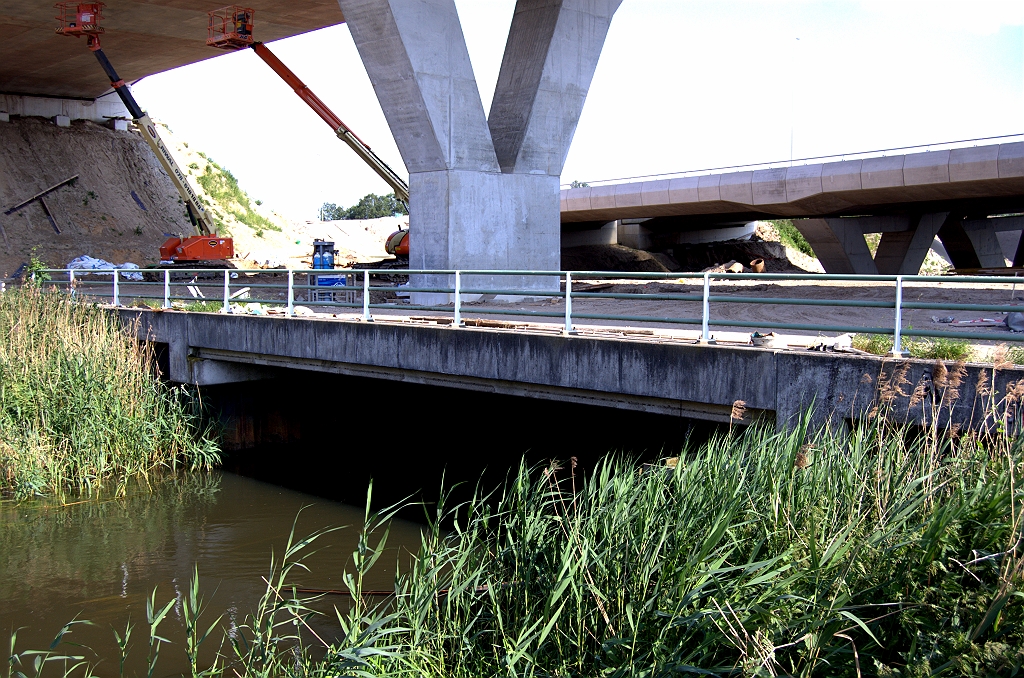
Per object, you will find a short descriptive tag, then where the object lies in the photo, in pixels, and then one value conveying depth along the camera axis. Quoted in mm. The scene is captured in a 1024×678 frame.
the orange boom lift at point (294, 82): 24047
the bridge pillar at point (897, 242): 34094
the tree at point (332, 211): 100062
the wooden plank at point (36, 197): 37253
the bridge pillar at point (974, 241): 36438
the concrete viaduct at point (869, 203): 26641
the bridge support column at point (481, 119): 16562
